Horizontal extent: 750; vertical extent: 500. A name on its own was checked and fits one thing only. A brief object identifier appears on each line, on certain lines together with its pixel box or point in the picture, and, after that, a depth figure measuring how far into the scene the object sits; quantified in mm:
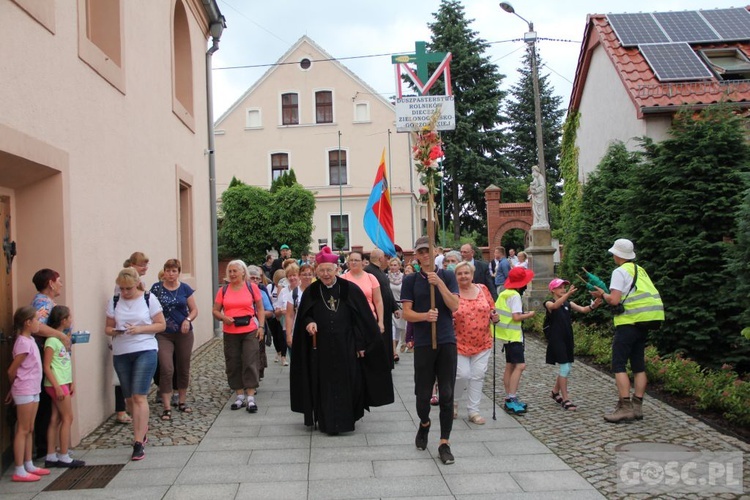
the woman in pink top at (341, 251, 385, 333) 8227
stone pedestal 17547
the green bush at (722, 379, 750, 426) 6801
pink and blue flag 12641
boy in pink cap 7754
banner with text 16594
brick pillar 32344
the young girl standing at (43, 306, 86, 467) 5738
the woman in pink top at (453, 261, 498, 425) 7047
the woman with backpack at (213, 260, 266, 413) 8141
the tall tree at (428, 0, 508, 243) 43438
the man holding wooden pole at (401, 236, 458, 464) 5969
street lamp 21906
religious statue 19750
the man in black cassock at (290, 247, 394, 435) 6984
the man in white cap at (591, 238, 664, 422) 7102
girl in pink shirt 5445
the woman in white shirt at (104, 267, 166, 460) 6477
